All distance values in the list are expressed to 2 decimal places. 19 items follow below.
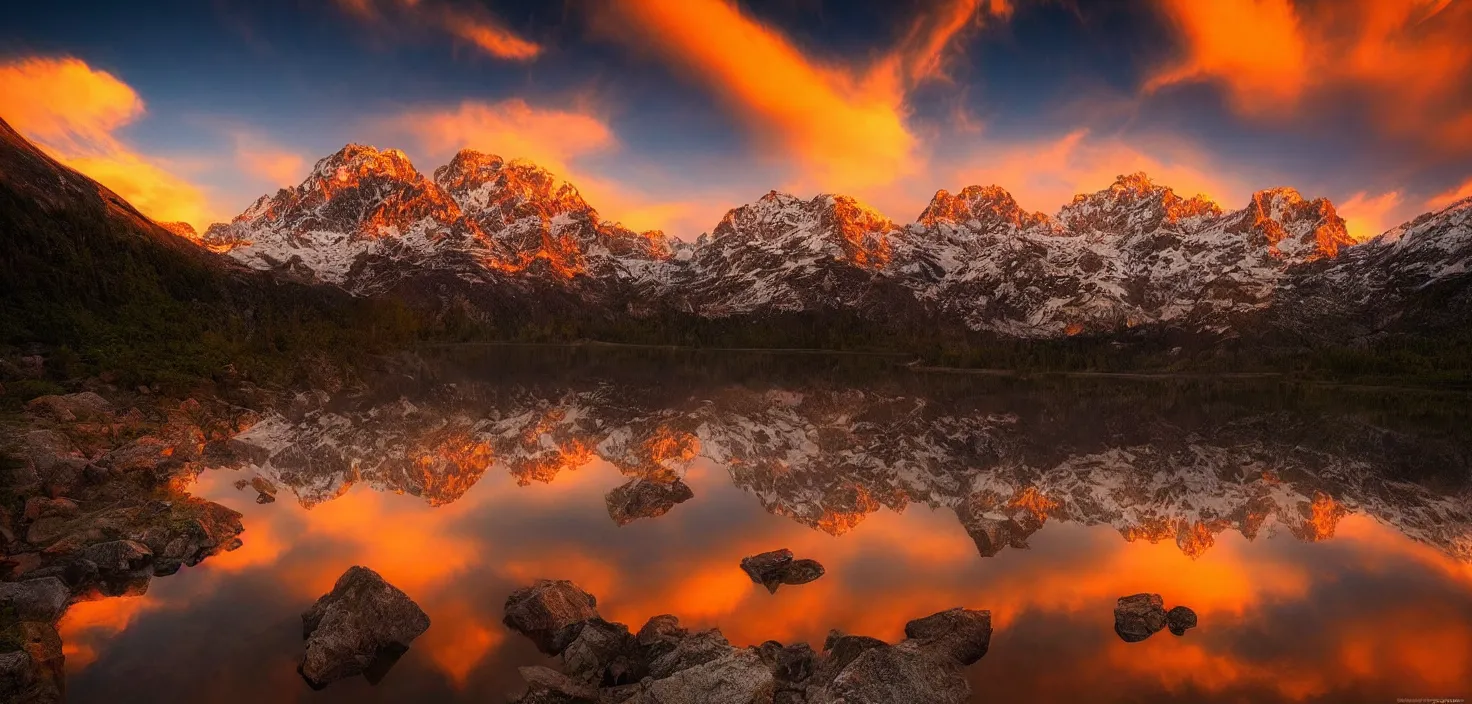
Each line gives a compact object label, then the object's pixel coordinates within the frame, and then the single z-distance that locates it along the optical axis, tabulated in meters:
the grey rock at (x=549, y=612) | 14.71
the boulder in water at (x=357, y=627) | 13.12
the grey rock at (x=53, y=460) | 22.78
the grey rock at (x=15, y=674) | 11.41
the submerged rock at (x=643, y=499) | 25.16
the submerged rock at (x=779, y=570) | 18.95
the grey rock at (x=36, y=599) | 14.20
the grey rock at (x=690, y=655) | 12.84
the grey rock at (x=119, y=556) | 17.34
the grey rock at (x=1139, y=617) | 15.76
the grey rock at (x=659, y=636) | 13.62
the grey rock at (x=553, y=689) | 11.86
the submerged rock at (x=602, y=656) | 13.16
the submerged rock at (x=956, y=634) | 14.43
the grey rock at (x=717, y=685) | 11.31
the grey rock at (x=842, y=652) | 12.77
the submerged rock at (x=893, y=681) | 11.62
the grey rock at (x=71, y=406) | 30.55
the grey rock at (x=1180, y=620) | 16.28
